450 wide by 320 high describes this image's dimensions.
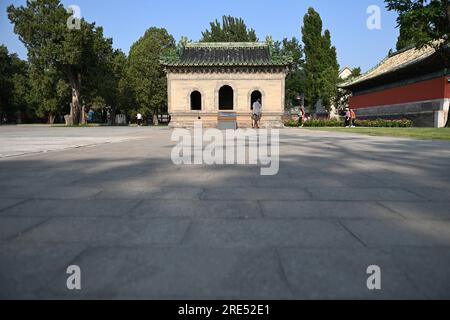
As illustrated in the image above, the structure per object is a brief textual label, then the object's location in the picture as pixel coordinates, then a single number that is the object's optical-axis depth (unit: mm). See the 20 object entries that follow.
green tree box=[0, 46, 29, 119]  46781
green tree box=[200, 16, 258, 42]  53688
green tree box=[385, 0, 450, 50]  15531
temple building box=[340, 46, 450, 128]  21094
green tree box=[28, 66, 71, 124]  35875
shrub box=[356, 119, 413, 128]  24000
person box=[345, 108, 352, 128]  26675
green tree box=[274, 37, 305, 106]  58469
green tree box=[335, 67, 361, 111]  37969
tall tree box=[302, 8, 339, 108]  46219
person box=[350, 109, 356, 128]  26680
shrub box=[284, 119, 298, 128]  27459
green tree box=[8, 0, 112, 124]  30906
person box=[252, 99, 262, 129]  19703
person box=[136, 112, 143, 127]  38156
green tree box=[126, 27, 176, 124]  40031
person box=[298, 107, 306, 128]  25244
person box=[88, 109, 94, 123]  61656
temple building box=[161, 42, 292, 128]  26594
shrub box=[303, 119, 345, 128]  27688
